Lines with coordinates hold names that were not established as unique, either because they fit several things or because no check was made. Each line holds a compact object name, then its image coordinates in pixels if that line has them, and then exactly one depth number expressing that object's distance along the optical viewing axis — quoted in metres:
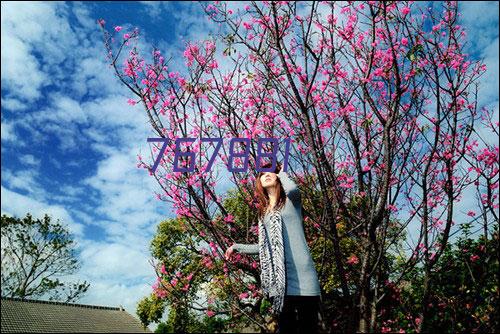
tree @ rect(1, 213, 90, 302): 24.73
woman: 2.88
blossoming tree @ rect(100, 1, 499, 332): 4.46
